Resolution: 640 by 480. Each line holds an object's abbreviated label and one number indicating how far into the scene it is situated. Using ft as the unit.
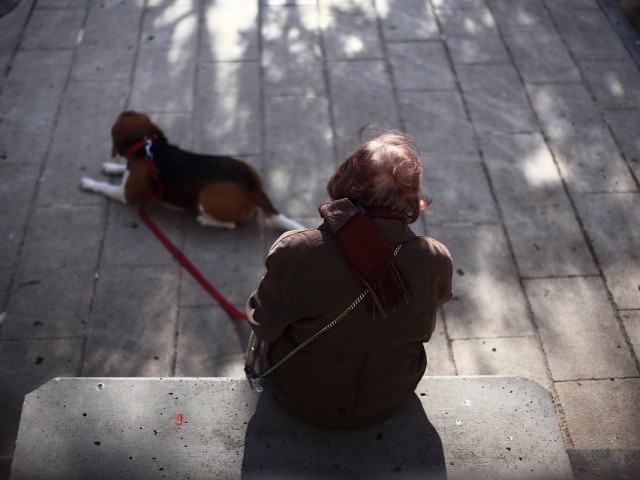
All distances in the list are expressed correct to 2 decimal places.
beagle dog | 15.14
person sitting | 8.07
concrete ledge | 9.49
